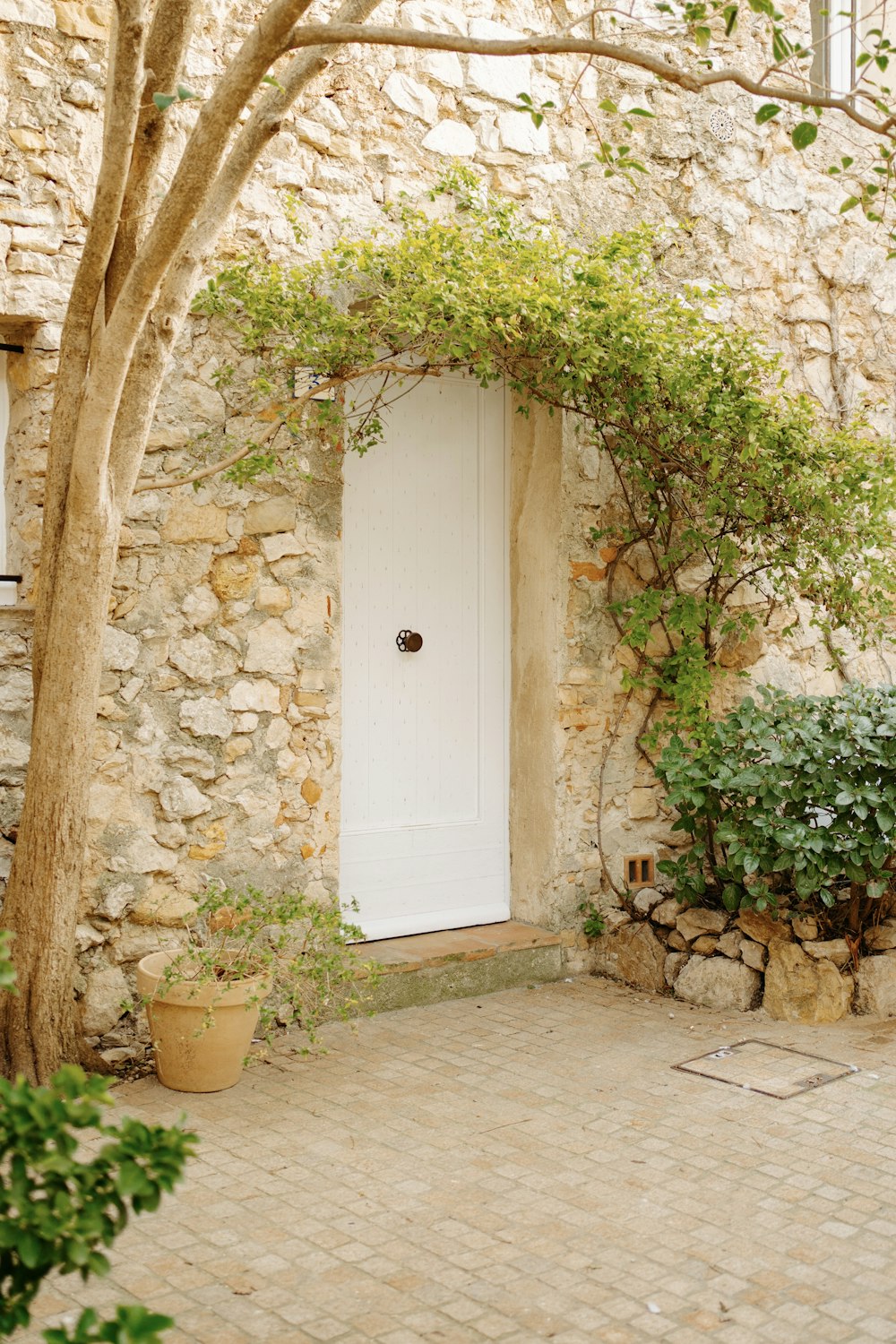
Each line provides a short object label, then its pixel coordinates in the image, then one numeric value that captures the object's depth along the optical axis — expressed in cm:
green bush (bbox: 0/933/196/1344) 168
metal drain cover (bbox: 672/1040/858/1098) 412
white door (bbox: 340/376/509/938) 519
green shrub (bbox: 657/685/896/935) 466
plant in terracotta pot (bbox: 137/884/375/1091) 388
